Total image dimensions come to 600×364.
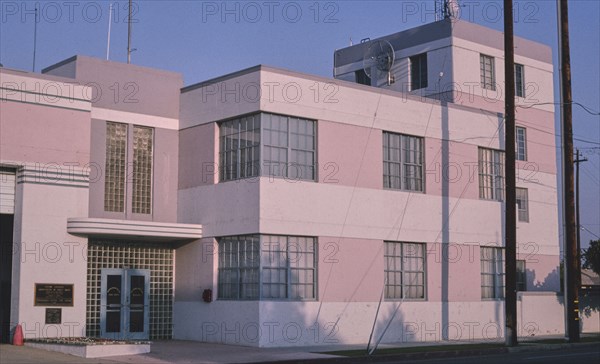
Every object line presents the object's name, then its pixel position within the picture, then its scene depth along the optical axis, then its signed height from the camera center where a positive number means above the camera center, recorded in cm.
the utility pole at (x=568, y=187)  3150 +314
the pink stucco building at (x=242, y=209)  2658 +204
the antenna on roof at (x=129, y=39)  3158 +830
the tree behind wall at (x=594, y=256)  4766 +103
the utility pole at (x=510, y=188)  2836 +276
